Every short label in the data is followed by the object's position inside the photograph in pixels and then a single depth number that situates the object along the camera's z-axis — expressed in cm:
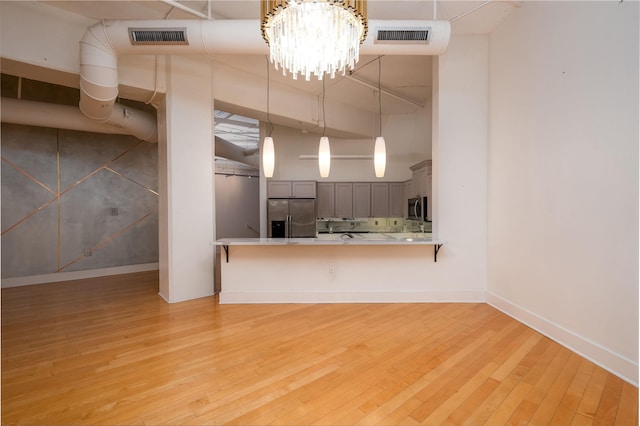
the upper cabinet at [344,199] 724
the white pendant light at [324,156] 344
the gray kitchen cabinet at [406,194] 645
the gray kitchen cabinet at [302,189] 701
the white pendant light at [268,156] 349
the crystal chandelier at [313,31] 169
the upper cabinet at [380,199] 716
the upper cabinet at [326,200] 727
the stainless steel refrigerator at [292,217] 692
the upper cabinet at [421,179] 529
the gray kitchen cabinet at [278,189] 700
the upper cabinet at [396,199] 711
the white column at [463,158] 372
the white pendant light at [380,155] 352
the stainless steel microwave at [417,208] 549
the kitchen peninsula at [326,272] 381
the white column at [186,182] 385
